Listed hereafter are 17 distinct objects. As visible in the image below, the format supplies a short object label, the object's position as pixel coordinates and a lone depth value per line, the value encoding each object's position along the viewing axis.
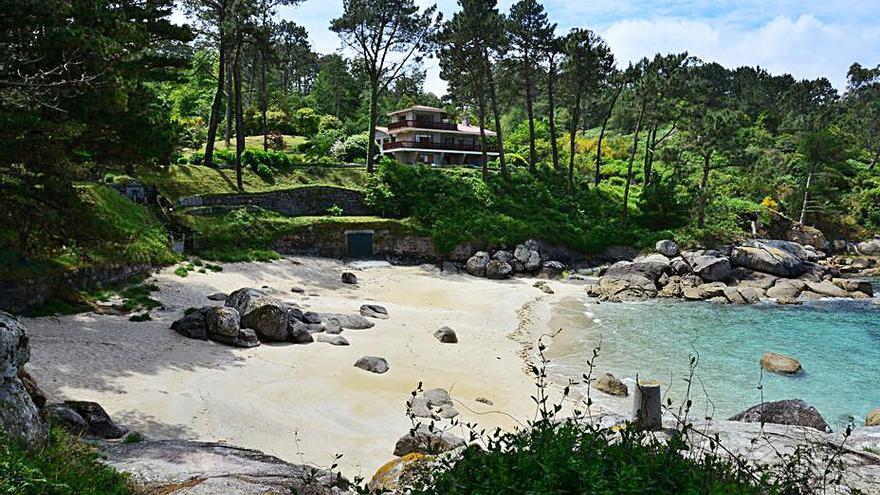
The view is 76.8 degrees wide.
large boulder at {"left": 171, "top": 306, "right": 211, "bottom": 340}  17.11
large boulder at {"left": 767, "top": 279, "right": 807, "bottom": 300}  31.95
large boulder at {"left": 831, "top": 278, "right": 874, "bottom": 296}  33.03
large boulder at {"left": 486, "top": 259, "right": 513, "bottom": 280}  34.16
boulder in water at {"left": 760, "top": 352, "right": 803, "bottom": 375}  19.61
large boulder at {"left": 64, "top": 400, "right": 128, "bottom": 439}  9.83
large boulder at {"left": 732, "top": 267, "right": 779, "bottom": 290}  33.41
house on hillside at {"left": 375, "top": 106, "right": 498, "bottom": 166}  50.53
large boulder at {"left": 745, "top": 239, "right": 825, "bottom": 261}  38.44
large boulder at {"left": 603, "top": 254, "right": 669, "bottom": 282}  34.03
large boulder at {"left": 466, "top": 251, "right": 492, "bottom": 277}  34.41
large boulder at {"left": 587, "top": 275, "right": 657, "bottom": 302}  31.00
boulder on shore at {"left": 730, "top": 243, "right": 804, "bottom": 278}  34.66
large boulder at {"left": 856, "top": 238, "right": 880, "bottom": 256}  43.75
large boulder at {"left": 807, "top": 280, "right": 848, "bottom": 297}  32.69
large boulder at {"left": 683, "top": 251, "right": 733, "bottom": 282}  34.09
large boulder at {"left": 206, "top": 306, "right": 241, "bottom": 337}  17.22
